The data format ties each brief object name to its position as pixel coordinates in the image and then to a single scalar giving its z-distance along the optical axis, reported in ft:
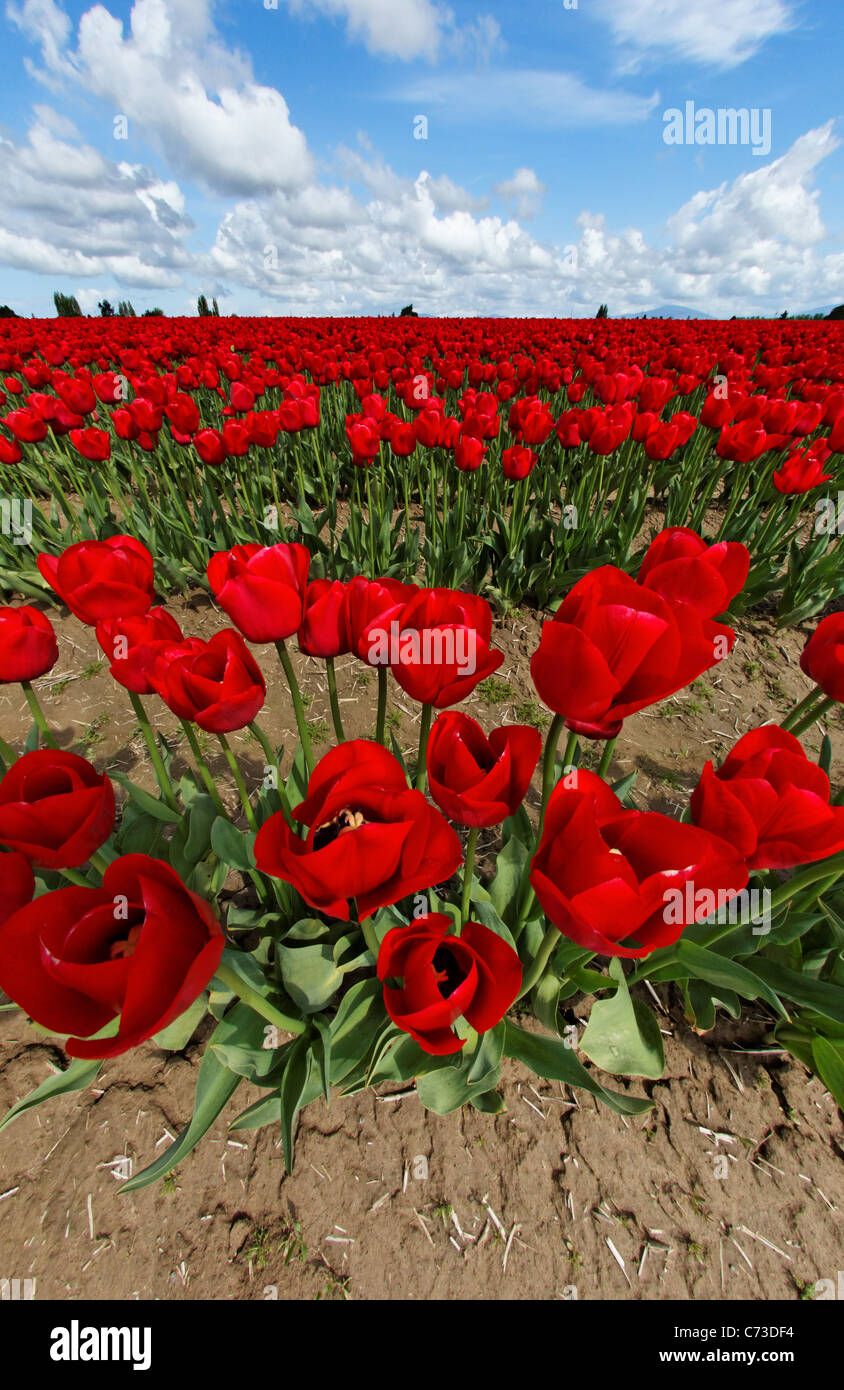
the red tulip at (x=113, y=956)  0.72
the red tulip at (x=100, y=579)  1.30
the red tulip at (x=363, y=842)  0.82
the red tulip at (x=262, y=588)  1.19
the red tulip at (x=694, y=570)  1.09
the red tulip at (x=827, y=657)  1.21
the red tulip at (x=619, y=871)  0.82
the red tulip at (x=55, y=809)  0.94
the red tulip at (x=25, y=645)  1.28
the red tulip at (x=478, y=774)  0.93
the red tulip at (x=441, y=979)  0.93
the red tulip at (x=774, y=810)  0.93
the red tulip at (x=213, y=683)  1.10
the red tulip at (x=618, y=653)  0.92
